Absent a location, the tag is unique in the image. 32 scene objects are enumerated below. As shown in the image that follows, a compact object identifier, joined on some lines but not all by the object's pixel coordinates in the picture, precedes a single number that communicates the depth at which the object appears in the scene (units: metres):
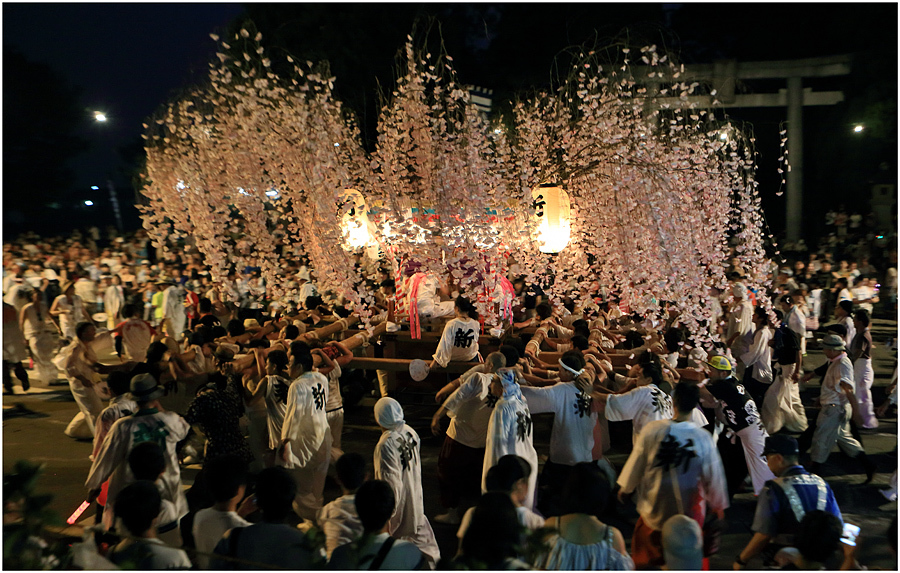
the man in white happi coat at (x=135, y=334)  9.30
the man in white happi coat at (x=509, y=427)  4.93
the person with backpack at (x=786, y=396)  7.95
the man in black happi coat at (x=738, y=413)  5.76
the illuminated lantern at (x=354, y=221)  9.03
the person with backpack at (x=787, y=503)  4.02
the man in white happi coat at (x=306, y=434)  5.66
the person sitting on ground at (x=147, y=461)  4.01
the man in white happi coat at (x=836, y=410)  6.54
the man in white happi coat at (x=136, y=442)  4.58
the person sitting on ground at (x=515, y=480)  3.52
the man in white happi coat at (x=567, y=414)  5.33
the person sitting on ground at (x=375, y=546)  3.17
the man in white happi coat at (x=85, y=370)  7.29
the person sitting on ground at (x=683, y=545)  3.45
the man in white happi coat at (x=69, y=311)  11.48
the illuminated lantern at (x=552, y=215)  8.18
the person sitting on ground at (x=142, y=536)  3.20
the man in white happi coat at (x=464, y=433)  5.61
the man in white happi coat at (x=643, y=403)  5.25
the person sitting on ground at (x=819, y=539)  3.23
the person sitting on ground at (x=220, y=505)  3.64
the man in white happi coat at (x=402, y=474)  4.64
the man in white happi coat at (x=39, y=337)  10.61
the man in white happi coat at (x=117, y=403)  5.27
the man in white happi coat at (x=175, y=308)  12.58
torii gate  20.56
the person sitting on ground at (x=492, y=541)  2.92
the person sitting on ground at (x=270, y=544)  3.28
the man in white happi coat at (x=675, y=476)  4.09
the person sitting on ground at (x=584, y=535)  3.15
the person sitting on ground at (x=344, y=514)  3.73
